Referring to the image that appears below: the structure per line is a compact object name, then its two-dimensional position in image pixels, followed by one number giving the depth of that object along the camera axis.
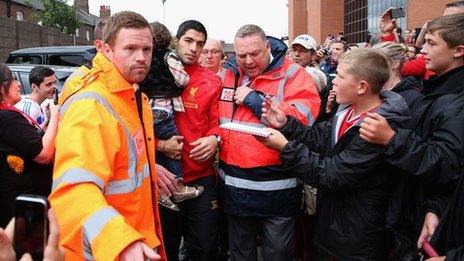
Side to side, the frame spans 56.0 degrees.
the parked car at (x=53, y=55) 11.23
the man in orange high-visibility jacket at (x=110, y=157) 1.79
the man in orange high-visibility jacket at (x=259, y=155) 3.41
